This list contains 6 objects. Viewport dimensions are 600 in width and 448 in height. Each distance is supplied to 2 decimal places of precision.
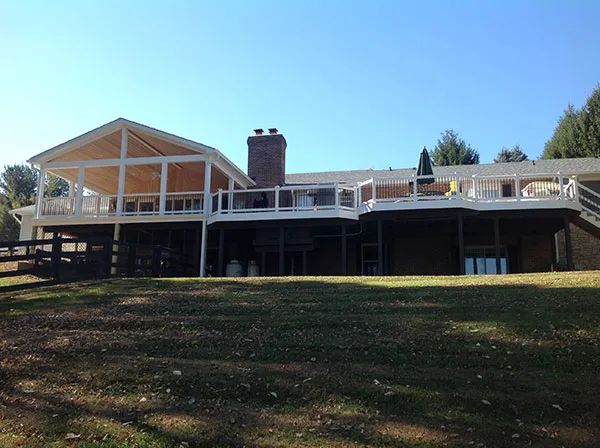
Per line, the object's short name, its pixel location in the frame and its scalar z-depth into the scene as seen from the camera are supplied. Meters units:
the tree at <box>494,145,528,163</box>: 48.84
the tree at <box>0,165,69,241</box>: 46.47
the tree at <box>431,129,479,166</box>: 44.25
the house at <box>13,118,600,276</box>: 17.50
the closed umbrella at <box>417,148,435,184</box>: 19.00
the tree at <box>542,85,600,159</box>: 37.09
